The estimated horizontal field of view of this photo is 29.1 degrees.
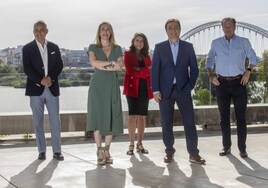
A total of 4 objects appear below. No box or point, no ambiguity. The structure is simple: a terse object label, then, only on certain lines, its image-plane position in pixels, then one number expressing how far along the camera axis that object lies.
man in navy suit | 6.33
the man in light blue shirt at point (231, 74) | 6.73
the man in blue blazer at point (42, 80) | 6.69
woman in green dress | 6.41
